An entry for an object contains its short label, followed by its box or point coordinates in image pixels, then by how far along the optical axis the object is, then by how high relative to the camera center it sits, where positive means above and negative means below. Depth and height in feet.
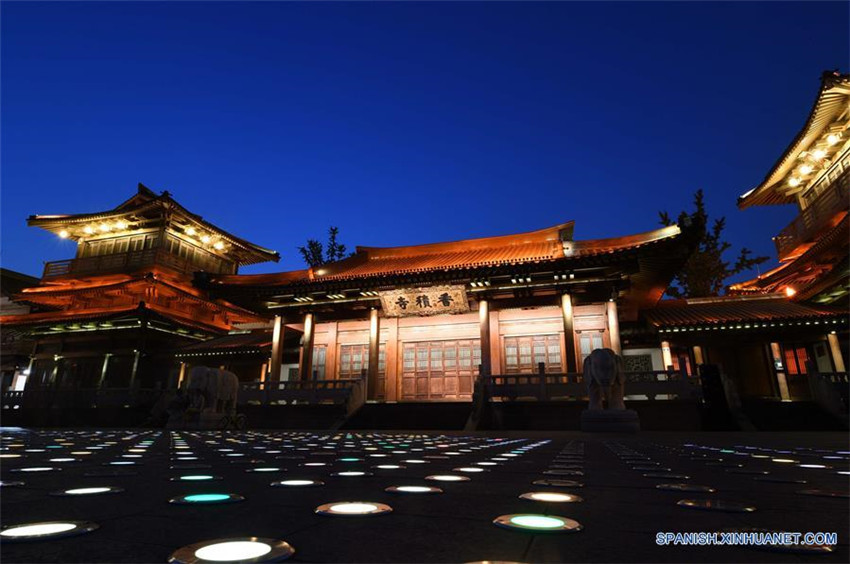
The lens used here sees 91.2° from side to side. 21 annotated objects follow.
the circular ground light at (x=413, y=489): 6.86 -1.65
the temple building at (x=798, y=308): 47.32 +9.84
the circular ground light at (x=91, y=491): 6.30 -1.57
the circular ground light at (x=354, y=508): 5.11 -1.50
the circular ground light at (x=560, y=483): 7.64 -1.73
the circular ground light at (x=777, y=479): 8.50 -1.84
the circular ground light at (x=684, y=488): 7.22 -1.69
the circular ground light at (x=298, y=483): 7.34 -1.67
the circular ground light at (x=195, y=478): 7.93 -1.70
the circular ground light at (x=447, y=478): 8.30 -1.77
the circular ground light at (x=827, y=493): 6.83 -1.69
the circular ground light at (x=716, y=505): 5.56 -1.56
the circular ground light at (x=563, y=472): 9.50 -1.88
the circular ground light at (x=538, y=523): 4.33 -1.44
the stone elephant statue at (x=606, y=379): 30.81 +0.68
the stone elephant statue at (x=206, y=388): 37.55 -0.05
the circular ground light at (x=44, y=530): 3.80 -1.36
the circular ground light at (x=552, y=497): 6.14 -1.61
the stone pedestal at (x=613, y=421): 29.09 -2.22
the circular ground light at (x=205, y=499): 5.68 -1.52
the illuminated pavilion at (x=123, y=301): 70.85 +15.81
